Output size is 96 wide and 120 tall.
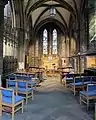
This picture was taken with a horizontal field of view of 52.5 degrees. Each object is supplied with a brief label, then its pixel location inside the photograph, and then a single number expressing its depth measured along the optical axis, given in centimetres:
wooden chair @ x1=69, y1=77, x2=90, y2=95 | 400
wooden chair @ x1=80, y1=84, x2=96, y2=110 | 290
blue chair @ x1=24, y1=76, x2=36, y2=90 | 422
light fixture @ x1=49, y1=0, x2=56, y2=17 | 740
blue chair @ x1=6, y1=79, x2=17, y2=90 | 339
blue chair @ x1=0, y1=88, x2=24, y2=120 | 237
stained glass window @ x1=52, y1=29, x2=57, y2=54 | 1260
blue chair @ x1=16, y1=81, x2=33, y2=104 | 331
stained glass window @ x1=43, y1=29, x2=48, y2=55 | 1268
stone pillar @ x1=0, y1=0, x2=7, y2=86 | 374
